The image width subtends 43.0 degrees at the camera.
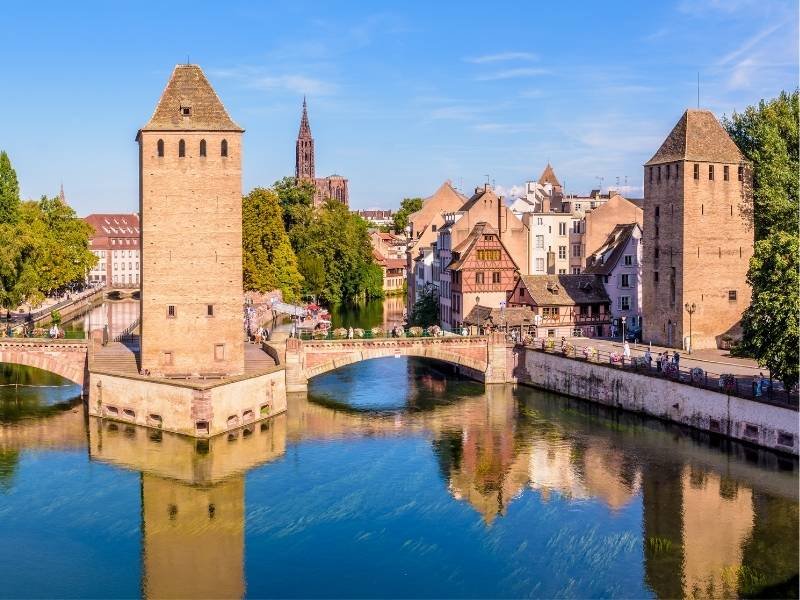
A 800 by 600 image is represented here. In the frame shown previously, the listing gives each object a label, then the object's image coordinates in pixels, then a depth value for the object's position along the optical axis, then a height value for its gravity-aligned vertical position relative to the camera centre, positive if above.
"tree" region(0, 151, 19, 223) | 89.00 +8.38
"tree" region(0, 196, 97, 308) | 78.88 +3.09
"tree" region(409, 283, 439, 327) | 80.88 -2.01
